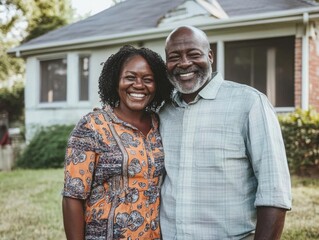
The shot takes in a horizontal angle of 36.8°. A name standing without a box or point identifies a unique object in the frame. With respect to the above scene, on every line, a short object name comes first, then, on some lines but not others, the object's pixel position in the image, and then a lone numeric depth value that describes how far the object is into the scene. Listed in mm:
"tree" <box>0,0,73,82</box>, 13146
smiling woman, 2508
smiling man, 2273
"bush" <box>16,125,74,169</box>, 12594
